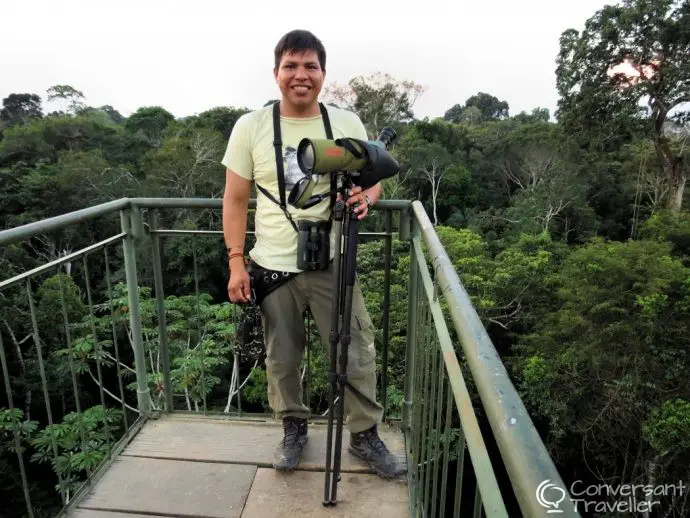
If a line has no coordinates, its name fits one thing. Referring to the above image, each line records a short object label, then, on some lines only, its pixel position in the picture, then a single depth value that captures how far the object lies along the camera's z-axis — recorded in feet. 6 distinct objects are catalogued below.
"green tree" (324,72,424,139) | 99.04
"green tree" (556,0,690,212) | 52.39
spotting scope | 4.68
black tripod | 4.98
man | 5.47
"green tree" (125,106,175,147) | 95.39
